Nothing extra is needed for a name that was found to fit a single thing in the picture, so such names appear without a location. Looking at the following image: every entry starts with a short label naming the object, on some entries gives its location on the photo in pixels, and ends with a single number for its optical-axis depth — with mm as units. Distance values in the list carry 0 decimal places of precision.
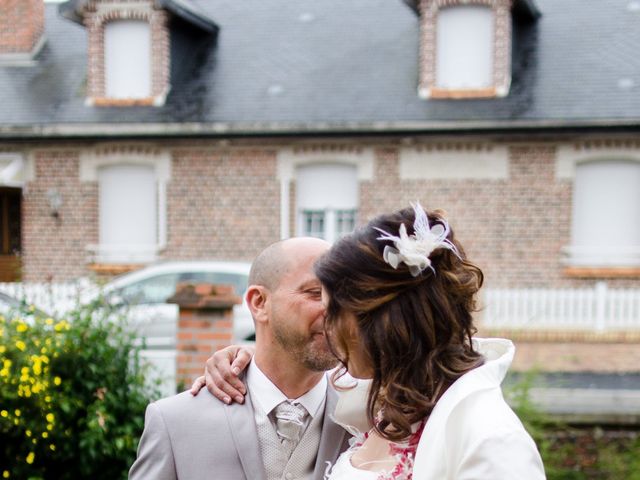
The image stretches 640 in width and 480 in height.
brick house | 13727
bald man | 2305
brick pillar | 5559
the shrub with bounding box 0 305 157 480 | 4652
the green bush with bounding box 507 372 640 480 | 5598
